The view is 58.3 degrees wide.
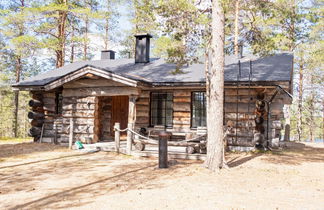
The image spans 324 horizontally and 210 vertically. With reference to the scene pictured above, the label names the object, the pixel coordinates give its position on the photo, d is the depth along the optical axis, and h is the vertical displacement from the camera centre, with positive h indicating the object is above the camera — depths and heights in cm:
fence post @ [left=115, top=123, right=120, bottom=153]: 1141 -80
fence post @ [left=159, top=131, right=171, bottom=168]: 878 -98
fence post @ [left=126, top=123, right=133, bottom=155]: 1118 -92
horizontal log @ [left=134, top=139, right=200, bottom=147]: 1028 -93
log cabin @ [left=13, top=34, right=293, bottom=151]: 1233 +79
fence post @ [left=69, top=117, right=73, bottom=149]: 1285 -100
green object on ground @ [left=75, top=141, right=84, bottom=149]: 1264 -130
